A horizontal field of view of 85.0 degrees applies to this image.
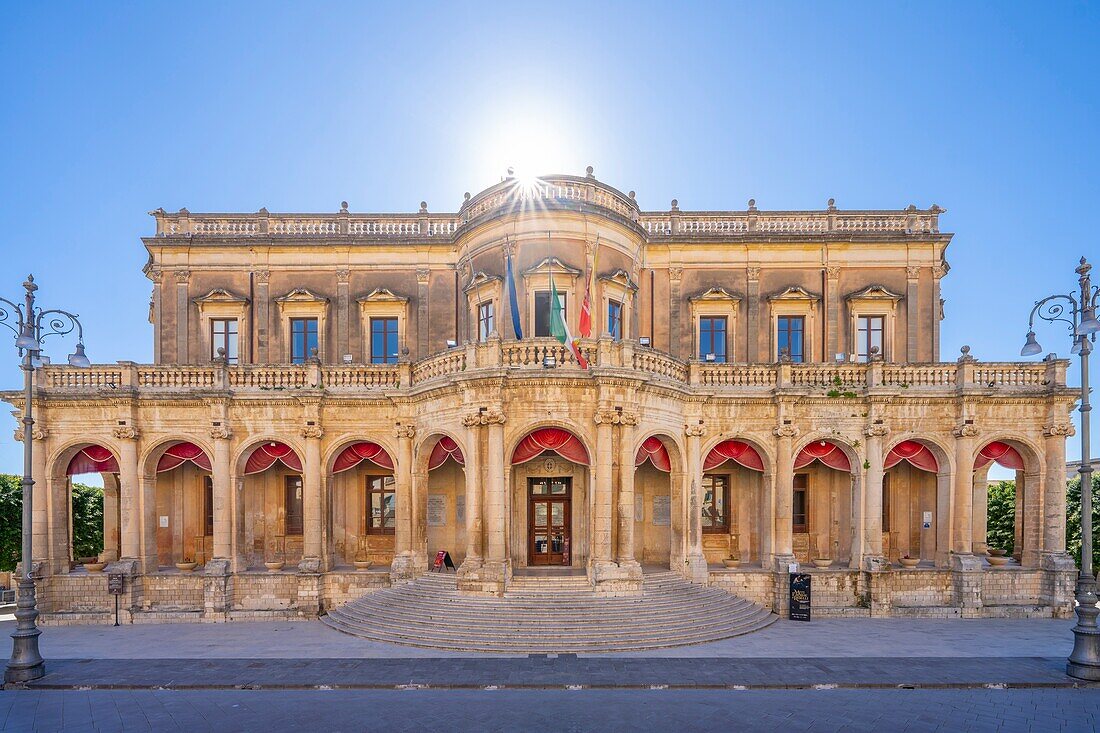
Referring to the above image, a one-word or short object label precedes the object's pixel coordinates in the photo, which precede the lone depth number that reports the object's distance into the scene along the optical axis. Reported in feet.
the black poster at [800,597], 65.46
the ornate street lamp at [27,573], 45.98
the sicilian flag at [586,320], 62.34
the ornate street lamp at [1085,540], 45.62
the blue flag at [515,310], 64.64
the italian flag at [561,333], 61.26
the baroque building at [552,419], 65.57
